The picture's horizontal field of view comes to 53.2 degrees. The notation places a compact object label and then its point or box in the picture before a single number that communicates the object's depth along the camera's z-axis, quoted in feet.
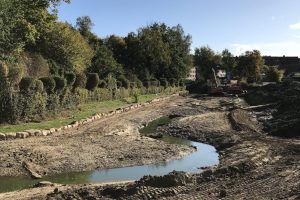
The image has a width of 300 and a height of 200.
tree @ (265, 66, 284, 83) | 215.64
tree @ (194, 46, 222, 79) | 249.28
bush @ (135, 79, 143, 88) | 125.74
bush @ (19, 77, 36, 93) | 54.99
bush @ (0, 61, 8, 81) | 51.71
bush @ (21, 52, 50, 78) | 74.47
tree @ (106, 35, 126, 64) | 155.15
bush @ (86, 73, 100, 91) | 85.60
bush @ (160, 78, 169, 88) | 152.34
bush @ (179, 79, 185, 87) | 171.18
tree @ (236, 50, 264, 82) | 214.87
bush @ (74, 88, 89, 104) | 75.38
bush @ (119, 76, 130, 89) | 114.86
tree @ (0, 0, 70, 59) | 63.22
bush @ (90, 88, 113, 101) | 87.45
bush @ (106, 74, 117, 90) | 99.79
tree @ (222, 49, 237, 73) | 235.49
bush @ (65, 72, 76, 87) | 73.55
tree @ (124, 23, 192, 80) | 153.11
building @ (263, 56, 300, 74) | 329.93
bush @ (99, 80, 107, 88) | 96.12
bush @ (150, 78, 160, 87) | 139.62
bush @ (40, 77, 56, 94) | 61.82
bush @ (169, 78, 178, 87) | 160.88
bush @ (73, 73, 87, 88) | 77.90
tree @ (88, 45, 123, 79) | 115.85
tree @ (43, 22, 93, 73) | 89.49
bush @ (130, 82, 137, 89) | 118.70
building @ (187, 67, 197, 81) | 304.33
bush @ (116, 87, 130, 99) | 102.98
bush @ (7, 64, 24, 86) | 52.51
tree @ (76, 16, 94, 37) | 146.42
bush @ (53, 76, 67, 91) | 65.60
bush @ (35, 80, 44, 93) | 57.37
